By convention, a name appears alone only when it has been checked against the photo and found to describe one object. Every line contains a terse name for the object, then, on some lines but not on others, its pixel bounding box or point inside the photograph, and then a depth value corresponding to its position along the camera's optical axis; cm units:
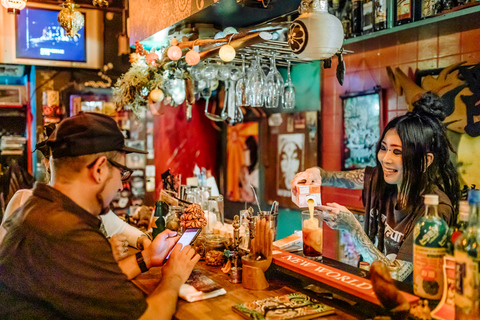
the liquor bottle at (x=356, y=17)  349
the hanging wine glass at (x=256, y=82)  251
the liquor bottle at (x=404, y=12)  313
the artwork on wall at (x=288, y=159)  442
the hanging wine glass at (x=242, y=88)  258
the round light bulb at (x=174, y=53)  253
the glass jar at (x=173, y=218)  236
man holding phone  133
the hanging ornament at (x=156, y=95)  307
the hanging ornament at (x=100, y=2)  277
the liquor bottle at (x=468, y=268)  113
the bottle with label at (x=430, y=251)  130
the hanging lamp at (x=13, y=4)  277
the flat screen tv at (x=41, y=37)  475
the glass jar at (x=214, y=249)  214
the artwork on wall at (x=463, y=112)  284
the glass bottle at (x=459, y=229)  118
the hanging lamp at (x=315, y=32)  179
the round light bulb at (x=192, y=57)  241
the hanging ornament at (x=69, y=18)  290
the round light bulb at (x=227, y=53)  218
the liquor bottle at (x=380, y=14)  328
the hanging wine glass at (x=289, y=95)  267
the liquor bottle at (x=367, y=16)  338
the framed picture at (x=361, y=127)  363
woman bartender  207
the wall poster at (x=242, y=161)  509
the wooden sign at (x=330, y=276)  144
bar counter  152
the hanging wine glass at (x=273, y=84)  252
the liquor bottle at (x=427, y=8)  290
